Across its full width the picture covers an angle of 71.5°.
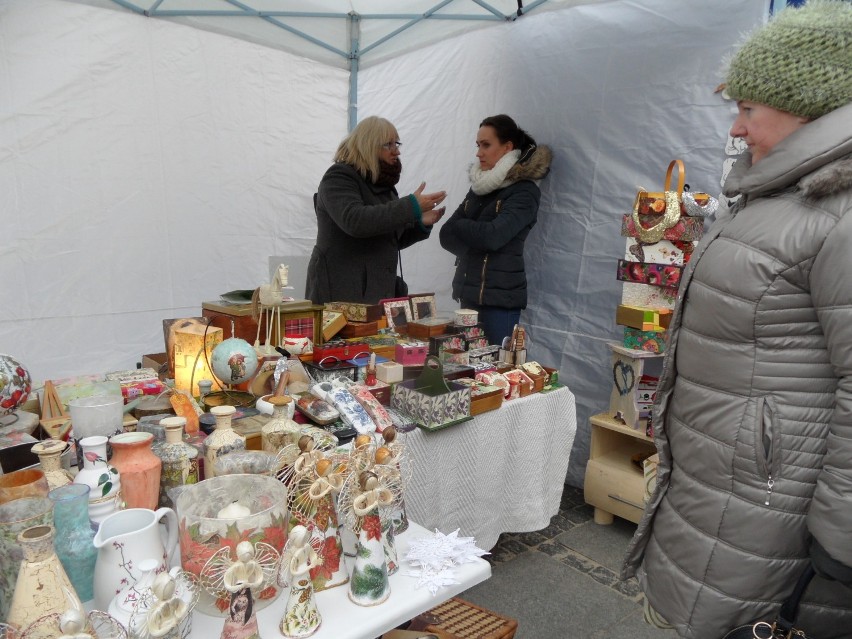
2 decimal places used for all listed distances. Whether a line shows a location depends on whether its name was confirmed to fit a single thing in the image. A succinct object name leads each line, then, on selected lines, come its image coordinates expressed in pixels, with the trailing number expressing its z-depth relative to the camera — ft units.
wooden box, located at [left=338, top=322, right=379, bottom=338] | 7.88
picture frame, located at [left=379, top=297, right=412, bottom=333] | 8.34
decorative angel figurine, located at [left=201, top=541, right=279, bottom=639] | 2.78
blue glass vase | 3.03
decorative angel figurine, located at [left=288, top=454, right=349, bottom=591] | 3.46
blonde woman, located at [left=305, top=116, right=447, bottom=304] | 8.38
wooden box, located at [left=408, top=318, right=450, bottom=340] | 8.15
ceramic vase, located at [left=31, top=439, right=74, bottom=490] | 3.51
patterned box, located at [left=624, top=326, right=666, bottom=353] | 8.66
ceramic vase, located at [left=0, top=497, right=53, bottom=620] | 2.89
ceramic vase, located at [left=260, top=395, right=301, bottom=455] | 4.55
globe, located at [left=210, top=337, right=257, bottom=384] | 5.73
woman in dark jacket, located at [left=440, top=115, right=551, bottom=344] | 9.77
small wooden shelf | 9.16
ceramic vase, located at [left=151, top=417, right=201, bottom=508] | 3.95
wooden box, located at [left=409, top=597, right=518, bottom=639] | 5.11
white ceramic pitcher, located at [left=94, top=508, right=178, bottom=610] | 2.94
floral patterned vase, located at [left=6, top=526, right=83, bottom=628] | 2.62
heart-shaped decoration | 9.13
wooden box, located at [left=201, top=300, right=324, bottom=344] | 6.89
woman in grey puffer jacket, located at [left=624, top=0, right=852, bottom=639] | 3.43
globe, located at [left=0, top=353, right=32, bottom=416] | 4.42
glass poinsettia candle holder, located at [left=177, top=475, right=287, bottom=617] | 3.09
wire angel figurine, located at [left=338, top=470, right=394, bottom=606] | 3.41
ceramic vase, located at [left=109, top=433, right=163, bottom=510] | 3.59
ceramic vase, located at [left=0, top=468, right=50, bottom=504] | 3.22
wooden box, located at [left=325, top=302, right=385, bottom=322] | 8.02
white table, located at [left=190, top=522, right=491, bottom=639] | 3.17
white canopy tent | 9.42
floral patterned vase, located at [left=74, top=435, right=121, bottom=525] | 3.28
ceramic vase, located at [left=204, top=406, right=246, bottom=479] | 4.15
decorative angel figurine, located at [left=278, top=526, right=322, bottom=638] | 3.03
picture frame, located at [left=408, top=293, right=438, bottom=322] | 8.63
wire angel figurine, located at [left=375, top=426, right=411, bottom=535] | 3.71
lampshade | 6.12
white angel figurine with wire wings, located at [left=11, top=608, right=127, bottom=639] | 2.36
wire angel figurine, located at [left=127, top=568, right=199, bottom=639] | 2.63
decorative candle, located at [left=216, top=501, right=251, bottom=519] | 3.17
